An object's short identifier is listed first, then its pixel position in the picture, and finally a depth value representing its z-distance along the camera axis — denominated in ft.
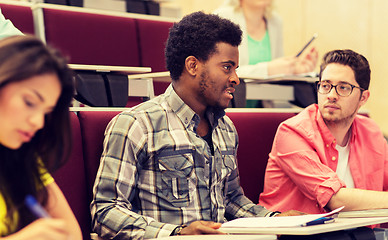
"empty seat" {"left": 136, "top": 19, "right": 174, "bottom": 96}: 12.07
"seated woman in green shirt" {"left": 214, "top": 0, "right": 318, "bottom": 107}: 11.86
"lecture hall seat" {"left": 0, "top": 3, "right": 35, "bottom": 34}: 11.05
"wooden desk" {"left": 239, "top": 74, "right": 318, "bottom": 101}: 11.19
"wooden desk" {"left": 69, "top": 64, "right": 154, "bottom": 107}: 9.58
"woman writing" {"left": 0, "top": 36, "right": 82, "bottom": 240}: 6.65
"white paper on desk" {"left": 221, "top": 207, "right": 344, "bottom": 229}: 8.08
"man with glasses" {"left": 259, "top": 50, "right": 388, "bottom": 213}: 9.72
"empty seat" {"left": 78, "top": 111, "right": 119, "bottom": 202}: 8.92
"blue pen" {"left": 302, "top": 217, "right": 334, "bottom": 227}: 8.18
